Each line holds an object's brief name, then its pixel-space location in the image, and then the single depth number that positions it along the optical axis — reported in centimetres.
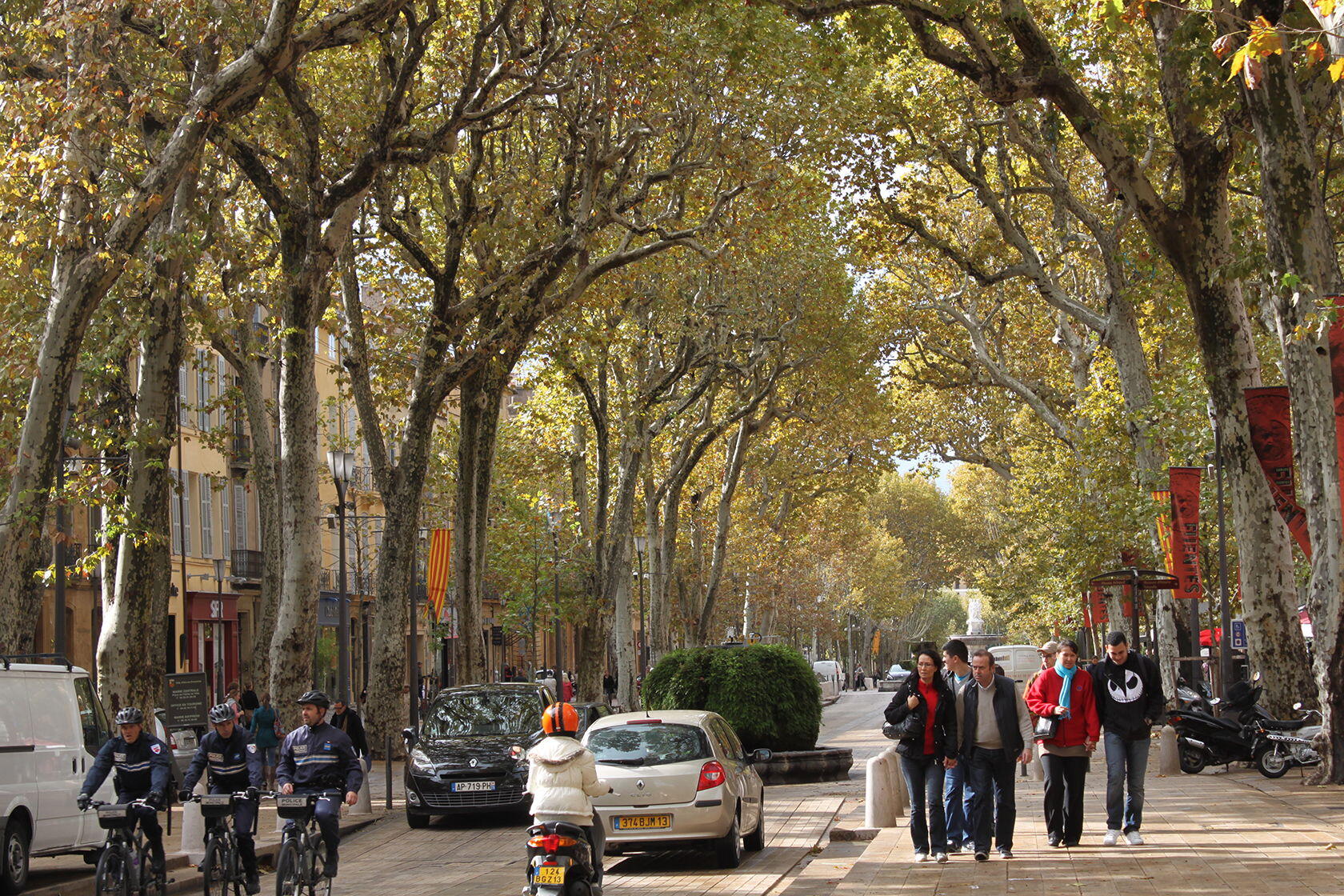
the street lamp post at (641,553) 4709
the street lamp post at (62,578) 2094
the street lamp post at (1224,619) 3105
